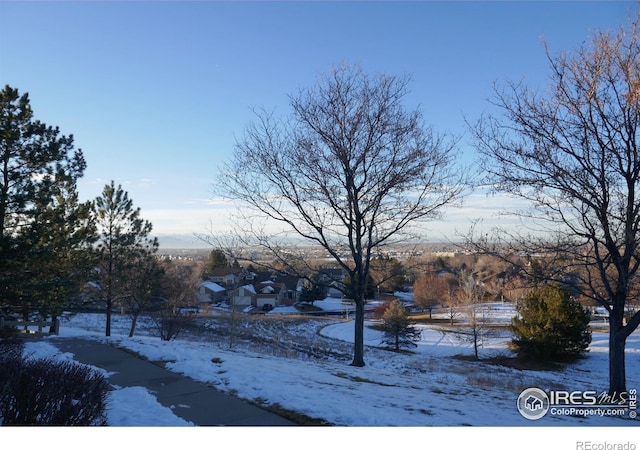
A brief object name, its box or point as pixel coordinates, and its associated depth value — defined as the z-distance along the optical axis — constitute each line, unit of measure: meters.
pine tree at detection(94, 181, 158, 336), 18.42
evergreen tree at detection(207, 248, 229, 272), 55.67
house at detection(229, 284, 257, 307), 55.37
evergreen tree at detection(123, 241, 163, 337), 19.53
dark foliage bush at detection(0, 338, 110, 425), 3.56
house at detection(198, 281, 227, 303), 55.47
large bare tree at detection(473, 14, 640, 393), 6.43
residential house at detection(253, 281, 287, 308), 55.47
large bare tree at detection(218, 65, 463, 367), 9.30
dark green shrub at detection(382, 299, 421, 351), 27.77
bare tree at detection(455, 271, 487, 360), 27.22
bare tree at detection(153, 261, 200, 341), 21.73
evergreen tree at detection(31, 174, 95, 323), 10.09
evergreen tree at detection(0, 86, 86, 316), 9.36
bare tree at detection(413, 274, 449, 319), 49.25
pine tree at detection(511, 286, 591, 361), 21.23
